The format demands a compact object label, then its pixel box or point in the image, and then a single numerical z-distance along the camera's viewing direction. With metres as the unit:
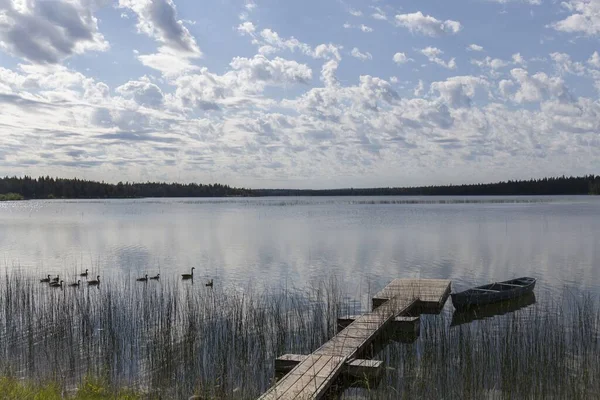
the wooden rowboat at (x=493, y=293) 14.48
